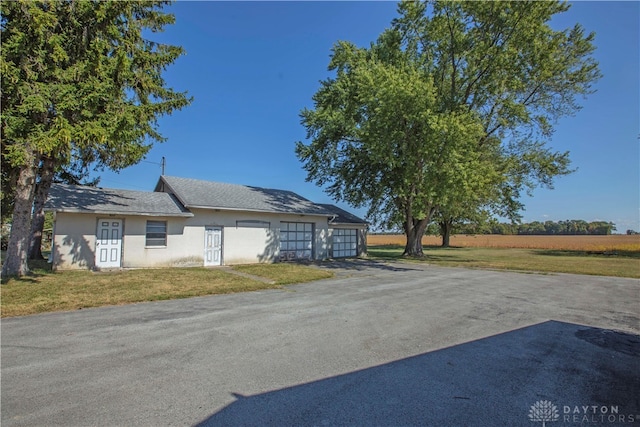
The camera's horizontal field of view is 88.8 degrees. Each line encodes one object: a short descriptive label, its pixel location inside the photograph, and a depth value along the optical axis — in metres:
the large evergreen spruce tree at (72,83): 8.91
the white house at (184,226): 13.58
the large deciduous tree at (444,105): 15.77
